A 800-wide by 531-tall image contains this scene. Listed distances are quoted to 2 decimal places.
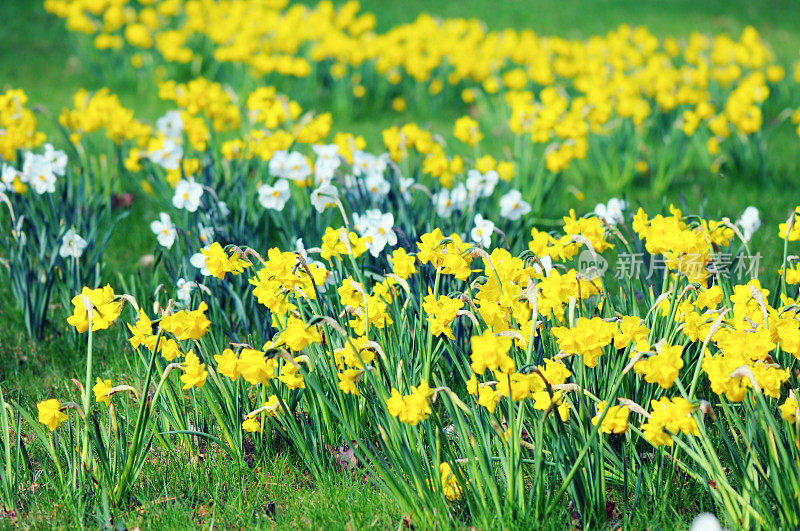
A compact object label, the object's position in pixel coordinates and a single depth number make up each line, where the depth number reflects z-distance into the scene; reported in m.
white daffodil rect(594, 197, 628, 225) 6.03
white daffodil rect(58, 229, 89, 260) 6.15
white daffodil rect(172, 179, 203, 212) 6.36
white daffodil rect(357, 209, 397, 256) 5.29
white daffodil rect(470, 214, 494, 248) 5.35
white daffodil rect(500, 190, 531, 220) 6.93
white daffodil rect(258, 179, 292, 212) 6.66
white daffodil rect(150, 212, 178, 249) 6.28
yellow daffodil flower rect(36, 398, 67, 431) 4.14
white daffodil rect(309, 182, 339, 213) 5.61
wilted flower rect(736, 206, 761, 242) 5.79
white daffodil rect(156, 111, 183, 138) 8.15
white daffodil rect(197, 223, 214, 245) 6.28
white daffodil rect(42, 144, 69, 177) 6.95
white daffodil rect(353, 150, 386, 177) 7.21
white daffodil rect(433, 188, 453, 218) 6.83
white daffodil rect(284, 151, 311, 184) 6.82
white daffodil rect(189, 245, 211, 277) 5.11
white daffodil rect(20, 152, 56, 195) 6.61
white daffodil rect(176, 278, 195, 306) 5.20
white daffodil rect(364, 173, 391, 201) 6.87
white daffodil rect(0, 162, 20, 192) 6.46
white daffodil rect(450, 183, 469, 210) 6.82
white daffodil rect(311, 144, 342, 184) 6.79
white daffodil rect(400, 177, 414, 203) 6.93
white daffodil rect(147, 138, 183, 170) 7.29
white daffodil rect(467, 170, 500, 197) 6.80
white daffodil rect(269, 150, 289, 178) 6.79
